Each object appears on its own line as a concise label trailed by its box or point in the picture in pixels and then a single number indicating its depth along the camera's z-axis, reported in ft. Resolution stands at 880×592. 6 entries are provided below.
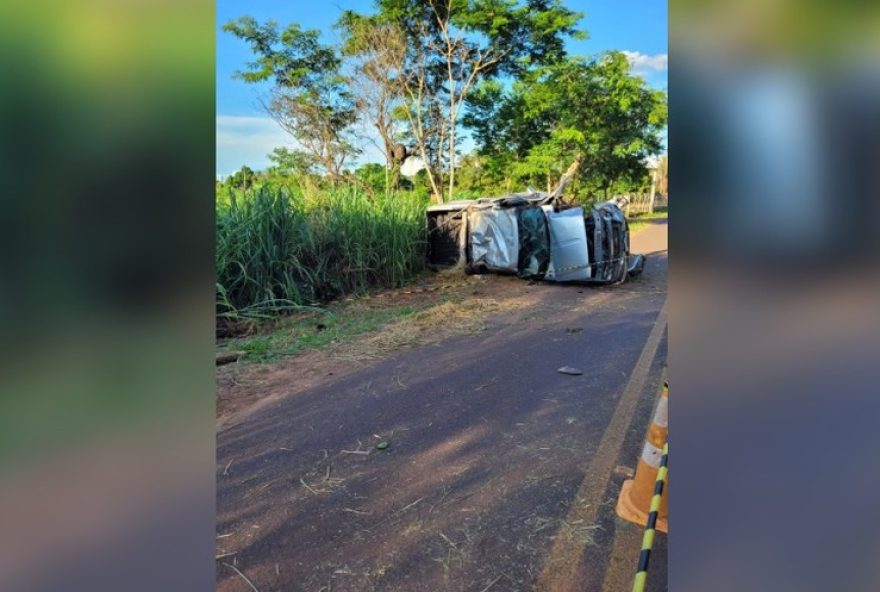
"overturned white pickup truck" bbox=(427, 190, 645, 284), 38.11
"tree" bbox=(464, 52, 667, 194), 70.44
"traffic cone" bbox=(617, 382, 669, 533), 8.57
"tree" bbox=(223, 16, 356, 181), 61.31
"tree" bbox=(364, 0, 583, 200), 59.62
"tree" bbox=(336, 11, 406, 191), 57.62
